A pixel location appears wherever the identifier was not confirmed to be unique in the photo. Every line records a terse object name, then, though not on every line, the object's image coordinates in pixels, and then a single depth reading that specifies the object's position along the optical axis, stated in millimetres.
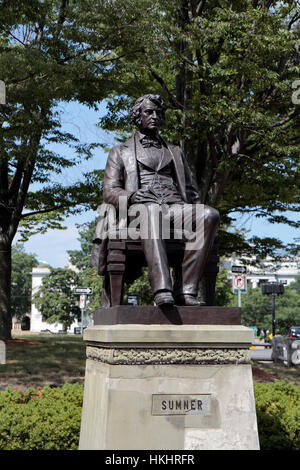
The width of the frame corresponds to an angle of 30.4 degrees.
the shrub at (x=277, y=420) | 6785
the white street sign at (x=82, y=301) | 33678
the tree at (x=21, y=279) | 90812
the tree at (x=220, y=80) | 14539
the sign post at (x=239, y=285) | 19688
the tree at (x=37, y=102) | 13383
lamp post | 20859
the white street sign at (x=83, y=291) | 24777
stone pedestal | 5000
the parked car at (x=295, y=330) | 42991
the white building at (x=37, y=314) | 102688
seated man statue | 5551
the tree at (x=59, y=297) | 65500
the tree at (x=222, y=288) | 33025
